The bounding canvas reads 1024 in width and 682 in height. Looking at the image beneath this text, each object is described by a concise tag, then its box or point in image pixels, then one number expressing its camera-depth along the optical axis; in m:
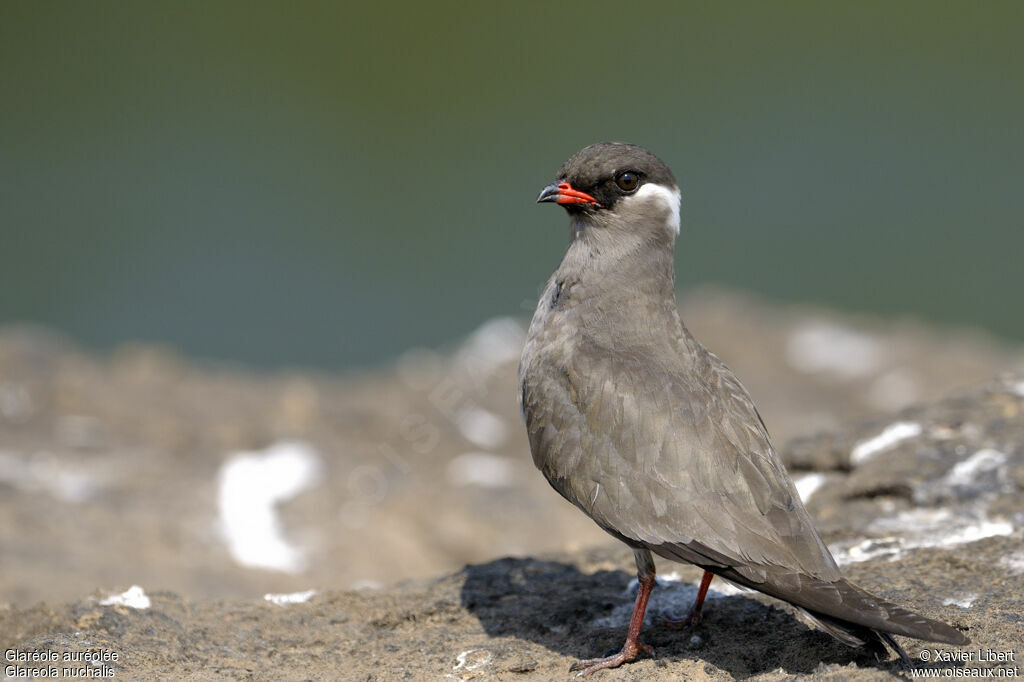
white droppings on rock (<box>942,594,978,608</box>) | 10.70
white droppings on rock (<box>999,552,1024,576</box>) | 11.30
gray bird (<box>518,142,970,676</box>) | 9.68
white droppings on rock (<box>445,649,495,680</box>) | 10.51
